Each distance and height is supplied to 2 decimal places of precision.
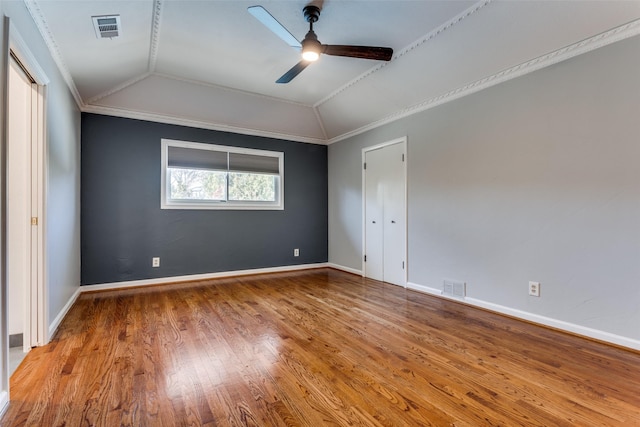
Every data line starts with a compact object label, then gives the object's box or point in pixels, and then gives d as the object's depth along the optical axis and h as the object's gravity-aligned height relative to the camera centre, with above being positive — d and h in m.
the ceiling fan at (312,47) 2.21 +1.38
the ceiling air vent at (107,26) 2.26 +1.49
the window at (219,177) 4.26 +0.57
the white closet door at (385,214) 4.05 -0.01
